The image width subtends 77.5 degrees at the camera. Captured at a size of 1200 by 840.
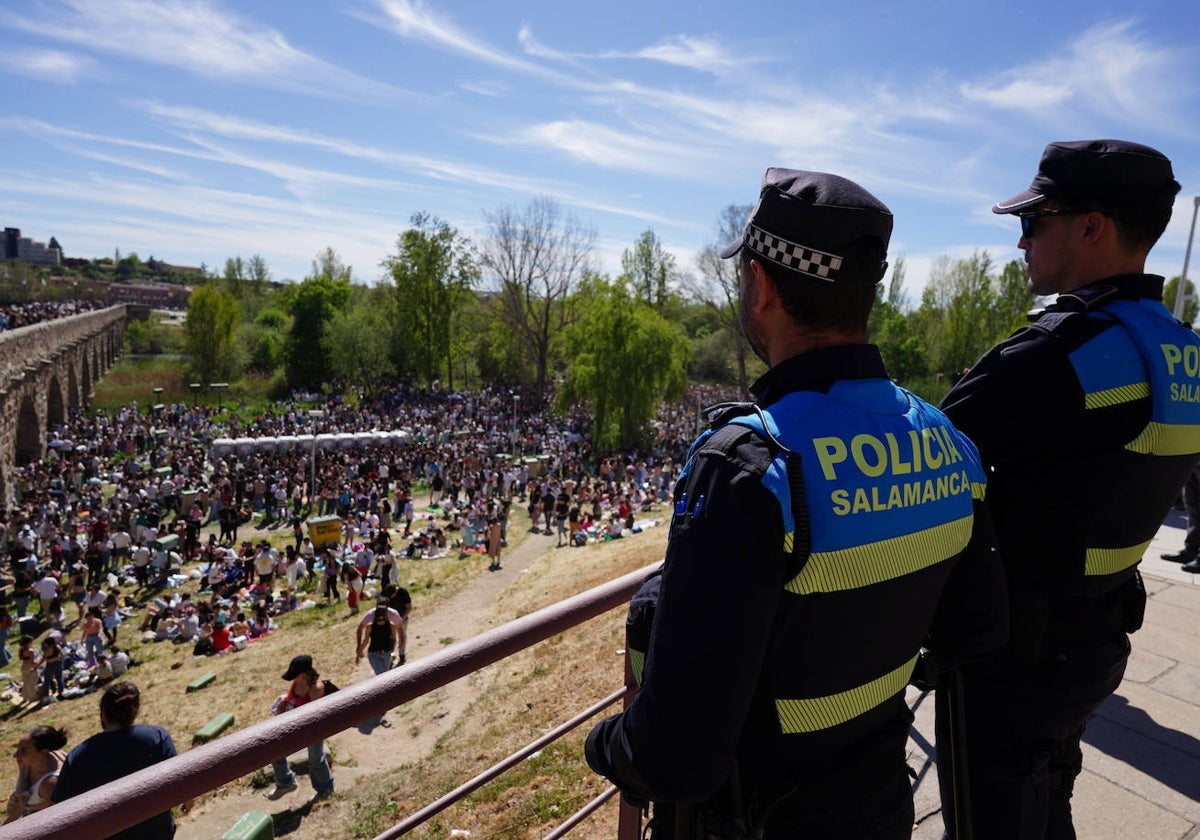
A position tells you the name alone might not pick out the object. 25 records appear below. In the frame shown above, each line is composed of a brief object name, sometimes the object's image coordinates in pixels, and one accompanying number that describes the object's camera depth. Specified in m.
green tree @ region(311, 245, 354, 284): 82.50
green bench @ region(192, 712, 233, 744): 9.26
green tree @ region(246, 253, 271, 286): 89.69
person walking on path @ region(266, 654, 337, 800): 7.43
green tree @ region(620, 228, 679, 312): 57.19
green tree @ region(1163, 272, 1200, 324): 49.53
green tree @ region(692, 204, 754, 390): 48.02
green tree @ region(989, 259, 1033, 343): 47.16
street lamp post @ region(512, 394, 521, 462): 34.03
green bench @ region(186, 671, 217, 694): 12.38
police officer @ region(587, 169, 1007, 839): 1.15
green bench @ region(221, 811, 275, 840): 4.48
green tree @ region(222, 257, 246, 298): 85.88
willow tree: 36.75
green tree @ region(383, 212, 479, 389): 55.72
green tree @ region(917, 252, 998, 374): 49.50
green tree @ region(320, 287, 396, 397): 55.06
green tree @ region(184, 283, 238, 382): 58.84
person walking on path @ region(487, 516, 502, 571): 18.70
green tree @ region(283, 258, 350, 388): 58.41
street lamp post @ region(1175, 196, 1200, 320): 13.24
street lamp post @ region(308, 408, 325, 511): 24.77
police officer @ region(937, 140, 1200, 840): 1.81
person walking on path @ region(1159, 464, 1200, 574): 5.66
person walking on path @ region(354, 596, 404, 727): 10.33
